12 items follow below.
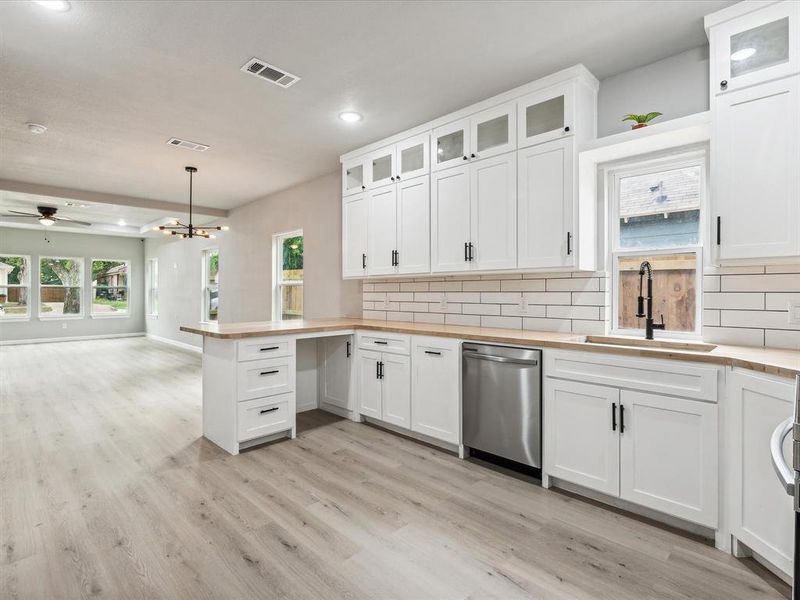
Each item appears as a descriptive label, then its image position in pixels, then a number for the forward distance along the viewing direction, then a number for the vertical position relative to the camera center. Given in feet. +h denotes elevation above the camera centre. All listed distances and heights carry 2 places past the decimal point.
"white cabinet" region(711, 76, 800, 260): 6.35 +2.03
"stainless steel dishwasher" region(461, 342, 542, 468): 8.49 -2.26
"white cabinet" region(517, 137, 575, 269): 8.80 +2.05
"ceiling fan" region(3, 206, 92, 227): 23.12 +4.62
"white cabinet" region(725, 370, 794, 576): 5.38 -2.44
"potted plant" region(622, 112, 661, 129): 8.18 +3.57
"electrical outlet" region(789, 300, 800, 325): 7.04 -0.26
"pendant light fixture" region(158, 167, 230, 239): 15.95 +2.65
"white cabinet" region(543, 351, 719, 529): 6.51 -2.58
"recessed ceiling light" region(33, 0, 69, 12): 6.63 +4.75
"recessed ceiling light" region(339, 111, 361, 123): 11.05 +4.90
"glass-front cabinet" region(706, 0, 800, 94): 6.37 +4.07
